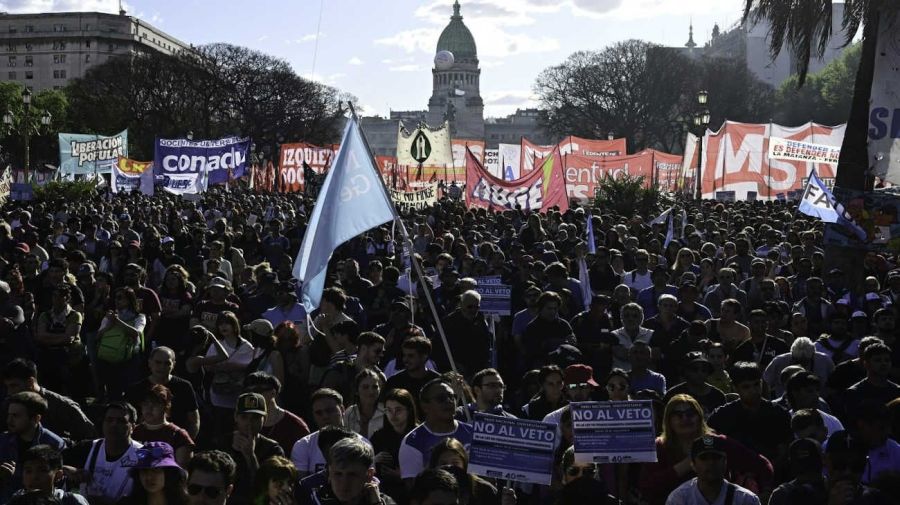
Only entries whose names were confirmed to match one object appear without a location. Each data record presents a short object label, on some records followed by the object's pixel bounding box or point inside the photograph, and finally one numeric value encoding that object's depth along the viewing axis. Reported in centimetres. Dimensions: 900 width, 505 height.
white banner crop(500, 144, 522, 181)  4066
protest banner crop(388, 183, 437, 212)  2513
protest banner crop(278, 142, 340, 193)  3841
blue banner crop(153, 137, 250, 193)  2947
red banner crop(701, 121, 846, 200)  2842
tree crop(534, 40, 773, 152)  8419
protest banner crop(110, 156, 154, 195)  3189
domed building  17800
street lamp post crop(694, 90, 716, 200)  2875
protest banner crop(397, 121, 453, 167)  2988
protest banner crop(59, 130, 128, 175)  3341
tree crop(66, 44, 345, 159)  7762
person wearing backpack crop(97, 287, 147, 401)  923
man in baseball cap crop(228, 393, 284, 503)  612
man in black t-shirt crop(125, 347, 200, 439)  725
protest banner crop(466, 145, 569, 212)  2206
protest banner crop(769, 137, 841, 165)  2731
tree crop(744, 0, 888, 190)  1305
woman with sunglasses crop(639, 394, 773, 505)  590
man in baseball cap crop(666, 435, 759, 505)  532
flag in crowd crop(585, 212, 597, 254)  1444
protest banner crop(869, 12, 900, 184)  1191
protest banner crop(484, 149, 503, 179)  4660
